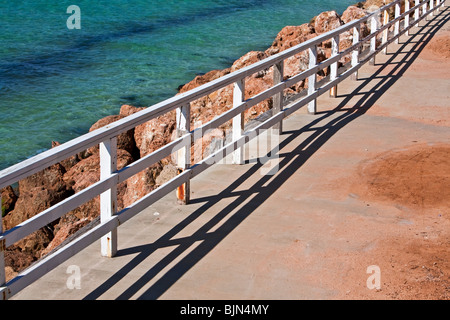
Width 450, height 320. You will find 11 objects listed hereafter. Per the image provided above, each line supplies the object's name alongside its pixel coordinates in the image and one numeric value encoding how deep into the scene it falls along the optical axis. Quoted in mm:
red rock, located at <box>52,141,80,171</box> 15471
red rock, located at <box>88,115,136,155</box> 15523
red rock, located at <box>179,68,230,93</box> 19591
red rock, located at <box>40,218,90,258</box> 10070
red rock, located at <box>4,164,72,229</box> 12969
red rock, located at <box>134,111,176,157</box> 14320
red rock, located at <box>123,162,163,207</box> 11266
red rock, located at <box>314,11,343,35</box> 22558
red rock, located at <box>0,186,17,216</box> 14367
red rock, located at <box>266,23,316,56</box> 20850
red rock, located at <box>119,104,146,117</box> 17347
